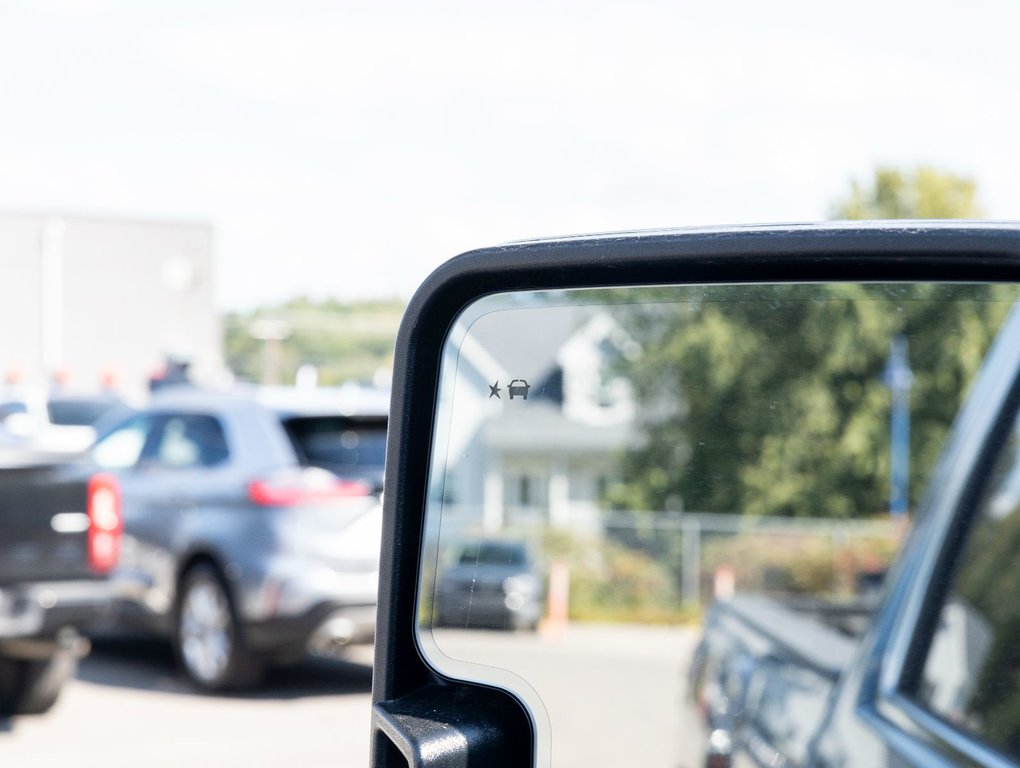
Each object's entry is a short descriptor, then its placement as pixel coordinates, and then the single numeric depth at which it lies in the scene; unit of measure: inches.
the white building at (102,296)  1259.8
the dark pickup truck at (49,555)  256.1
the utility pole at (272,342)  1485.0
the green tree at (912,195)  1672.0
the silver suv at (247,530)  294.7
